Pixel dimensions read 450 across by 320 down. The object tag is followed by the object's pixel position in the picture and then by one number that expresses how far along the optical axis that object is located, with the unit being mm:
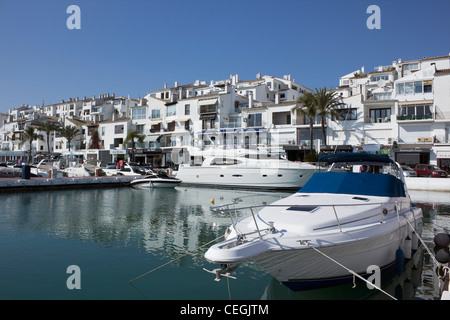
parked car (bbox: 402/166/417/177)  29438
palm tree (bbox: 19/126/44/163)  71181
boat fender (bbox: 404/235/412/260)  7750
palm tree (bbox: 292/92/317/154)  37656
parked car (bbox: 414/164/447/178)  29812
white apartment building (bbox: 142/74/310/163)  45031
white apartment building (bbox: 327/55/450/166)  36062
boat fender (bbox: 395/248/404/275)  7008
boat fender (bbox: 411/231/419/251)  8633
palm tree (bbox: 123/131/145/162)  56281
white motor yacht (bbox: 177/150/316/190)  26062
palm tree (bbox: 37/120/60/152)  69125
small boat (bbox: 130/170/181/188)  28328
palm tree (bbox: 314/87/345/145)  37438
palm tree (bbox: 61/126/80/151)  65500
